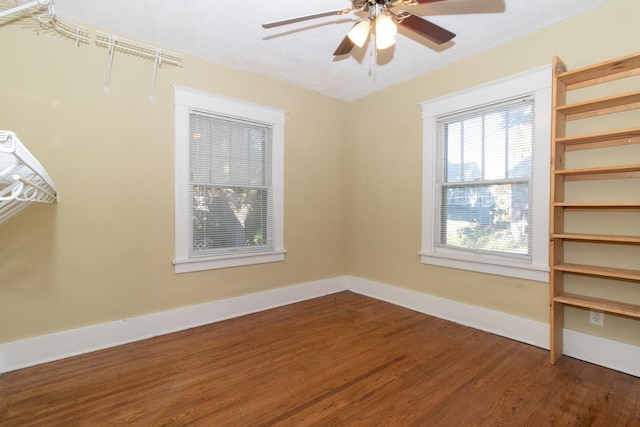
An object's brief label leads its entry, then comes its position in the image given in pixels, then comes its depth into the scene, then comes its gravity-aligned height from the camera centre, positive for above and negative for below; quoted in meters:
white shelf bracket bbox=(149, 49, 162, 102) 2.79 +1.25
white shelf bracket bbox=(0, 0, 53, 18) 2.00 +1.39
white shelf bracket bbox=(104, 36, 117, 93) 2.57 +1.27
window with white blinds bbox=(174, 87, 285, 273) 2.98 +0.30
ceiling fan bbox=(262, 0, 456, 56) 1.80 +1.19
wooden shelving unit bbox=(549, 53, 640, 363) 2.06 +0.27
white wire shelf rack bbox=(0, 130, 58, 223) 1.05 +0.17
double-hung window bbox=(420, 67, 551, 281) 2.60 +0.32
